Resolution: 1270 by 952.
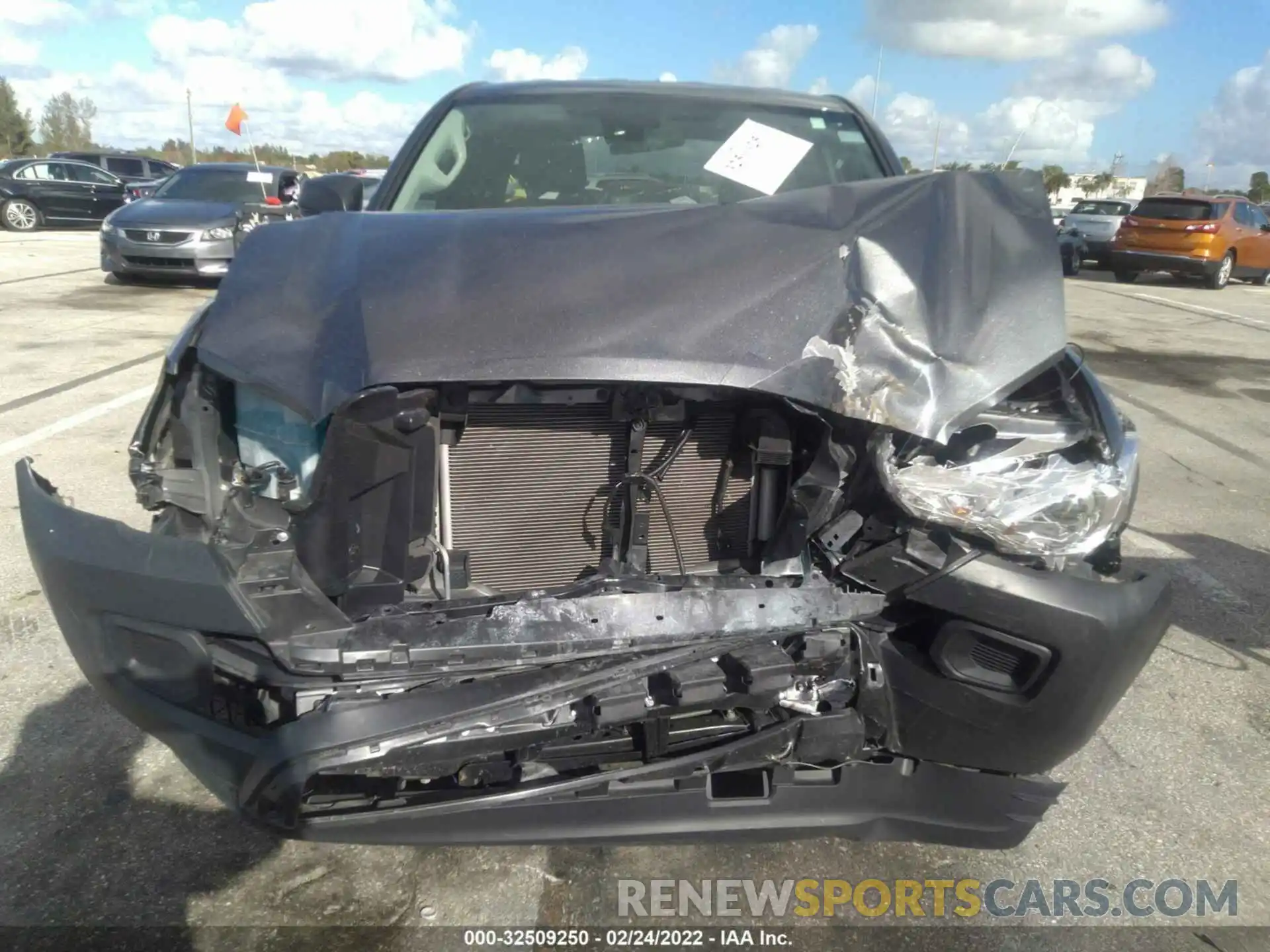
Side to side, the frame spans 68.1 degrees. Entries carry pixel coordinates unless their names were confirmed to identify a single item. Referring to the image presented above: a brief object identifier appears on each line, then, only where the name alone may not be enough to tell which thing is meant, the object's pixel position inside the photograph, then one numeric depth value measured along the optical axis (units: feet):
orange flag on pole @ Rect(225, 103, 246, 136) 25.01
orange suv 52.29
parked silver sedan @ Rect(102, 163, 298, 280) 34.65
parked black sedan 59.57
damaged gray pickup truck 5.80
